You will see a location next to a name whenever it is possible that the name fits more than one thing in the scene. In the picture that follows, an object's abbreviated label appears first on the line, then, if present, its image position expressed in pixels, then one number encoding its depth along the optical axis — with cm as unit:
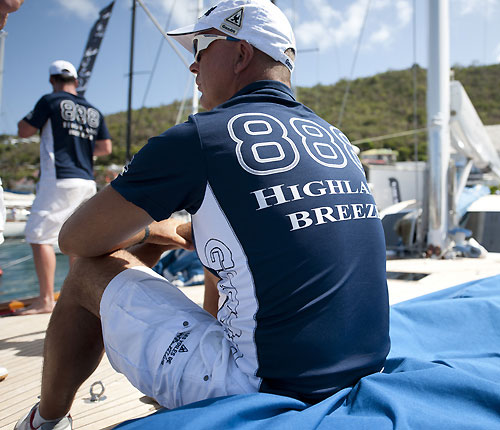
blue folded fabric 84
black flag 1281
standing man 294
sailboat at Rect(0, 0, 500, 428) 153
